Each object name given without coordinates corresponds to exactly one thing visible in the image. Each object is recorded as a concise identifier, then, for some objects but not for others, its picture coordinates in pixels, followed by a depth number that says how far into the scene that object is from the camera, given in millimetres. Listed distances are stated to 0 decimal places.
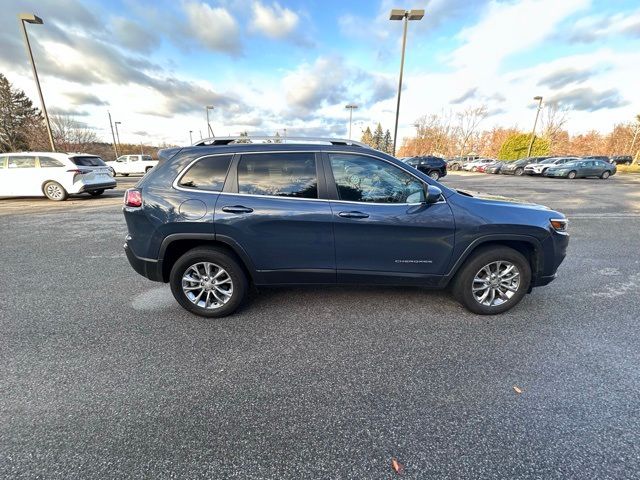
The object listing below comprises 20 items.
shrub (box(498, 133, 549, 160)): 43094
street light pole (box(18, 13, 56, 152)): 12680
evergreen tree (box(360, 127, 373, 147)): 105338
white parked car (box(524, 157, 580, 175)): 24748
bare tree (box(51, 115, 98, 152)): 33812
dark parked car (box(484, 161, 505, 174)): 32291
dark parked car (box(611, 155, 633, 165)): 51188
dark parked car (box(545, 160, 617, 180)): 22541
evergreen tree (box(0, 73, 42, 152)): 37281
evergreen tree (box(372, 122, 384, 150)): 100262
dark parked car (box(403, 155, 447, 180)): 23219
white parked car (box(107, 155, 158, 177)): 24922
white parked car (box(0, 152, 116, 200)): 10508
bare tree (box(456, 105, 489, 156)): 57094
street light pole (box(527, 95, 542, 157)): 31641
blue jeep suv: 3055
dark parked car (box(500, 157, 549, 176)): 28989
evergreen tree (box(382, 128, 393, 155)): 90938
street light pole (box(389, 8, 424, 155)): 13922
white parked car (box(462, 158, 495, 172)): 41450
